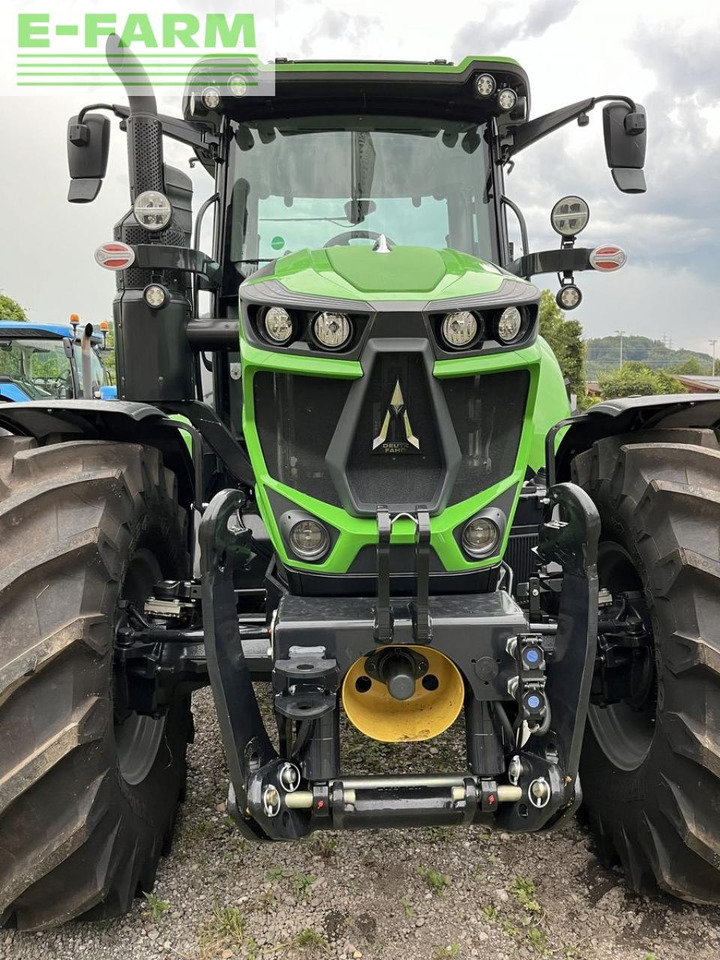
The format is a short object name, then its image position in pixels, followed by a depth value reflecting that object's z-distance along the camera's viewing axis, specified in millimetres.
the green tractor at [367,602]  2088
